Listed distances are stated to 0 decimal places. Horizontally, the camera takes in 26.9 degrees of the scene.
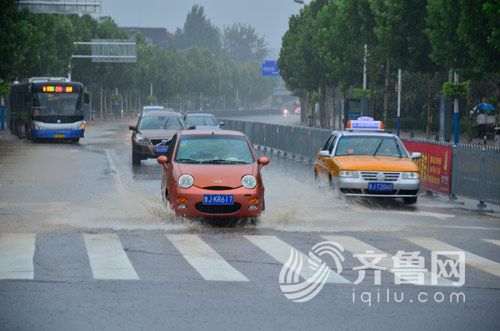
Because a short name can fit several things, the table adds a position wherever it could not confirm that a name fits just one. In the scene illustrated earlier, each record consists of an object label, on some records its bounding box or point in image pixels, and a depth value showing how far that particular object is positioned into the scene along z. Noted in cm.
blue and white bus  4828
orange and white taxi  2053
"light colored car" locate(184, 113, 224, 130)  4225
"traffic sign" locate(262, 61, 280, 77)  12862
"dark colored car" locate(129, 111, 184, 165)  3164
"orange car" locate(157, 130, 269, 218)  1616
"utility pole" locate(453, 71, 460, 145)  4091
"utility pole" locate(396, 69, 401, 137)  5028
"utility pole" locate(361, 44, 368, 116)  5700
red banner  2252
